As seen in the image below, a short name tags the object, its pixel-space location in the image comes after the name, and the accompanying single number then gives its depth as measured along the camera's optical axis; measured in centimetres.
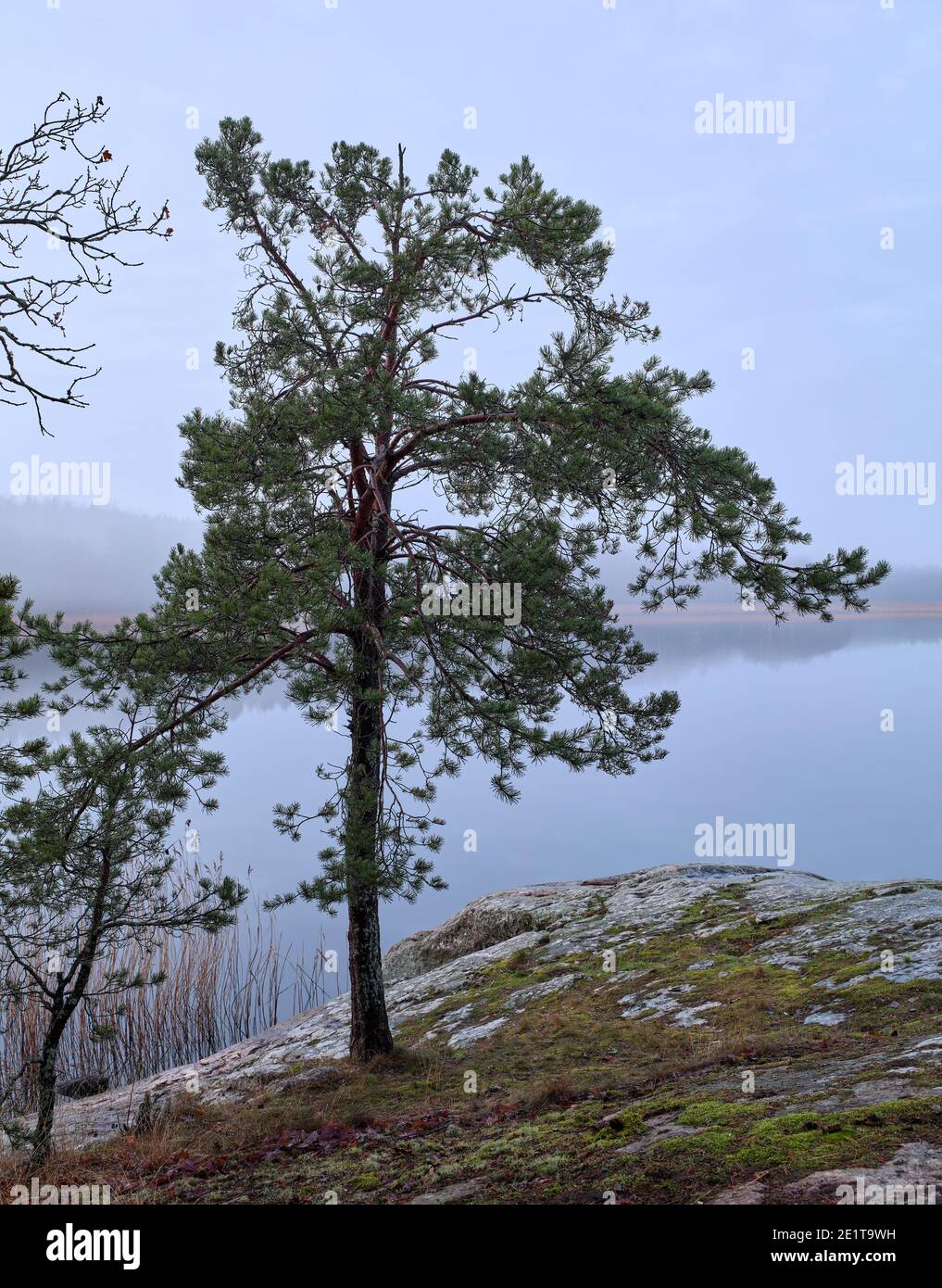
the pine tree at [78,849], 835
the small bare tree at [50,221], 567
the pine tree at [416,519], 918
